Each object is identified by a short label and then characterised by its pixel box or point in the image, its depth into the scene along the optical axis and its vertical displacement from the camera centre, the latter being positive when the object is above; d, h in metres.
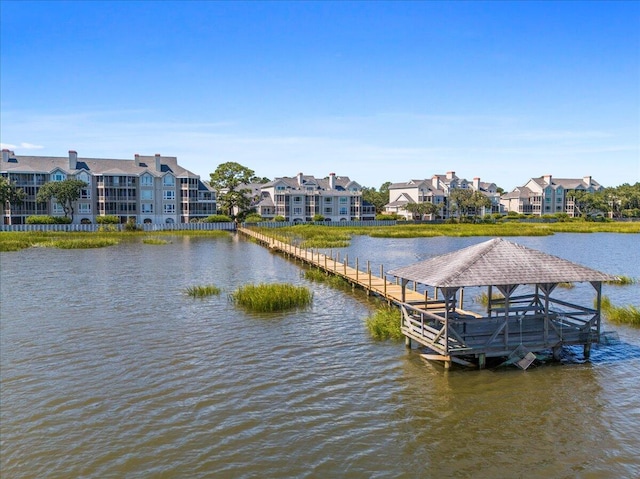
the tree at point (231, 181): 105.75 +6.20
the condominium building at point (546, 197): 153.38 +3.55
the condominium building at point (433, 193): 139.12 +4.64
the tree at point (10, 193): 85.50 +3.37
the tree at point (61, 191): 88.94 +3.77
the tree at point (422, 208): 128.12 +0.52
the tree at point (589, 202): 139.75 +1.77
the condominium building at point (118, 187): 94.94 +4.87
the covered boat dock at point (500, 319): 17.19 -3.84
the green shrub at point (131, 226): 88.56 -2.27
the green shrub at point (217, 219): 100.56 -1.36
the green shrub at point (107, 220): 92.06 -1.26
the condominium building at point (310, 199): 121.31 +2.84
